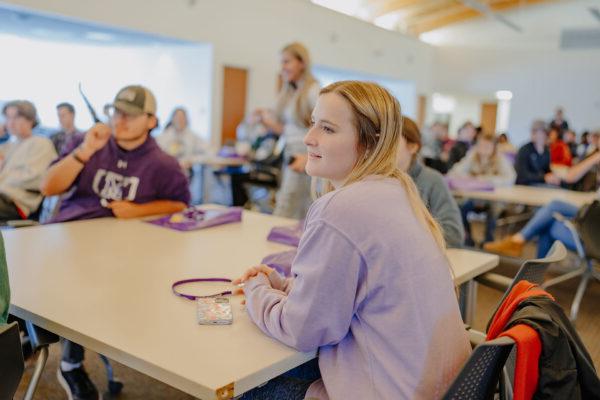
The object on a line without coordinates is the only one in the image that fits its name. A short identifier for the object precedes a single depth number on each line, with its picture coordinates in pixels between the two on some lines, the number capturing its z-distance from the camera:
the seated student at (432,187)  2.28
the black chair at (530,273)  1.60
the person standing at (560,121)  9.50
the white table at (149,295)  1.10
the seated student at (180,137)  6.91
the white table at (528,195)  4.13
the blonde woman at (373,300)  1.11
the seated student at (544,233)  3.82
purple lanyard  1.45
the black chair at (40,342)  1.38
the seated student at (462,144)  7.05
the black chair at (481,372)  1.00
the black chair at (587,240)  3.26
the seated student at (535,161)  5.52
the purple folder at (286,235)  2.10
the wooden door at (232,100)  9.22
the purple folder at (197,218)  2.30
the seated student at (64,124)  3.81
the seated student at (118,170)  2.48
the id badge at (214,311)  1.30
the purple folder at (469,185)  4.38
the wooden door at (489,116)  15.56
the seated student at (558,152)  6.87
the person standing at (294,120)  3.20
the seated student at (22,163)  3.12
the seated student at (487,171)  5.15
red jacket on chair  1.01
